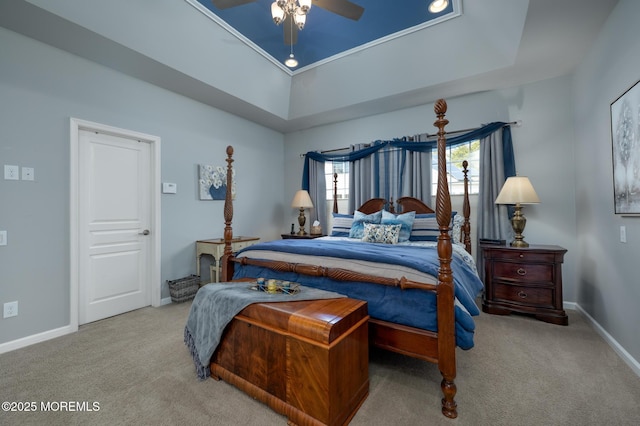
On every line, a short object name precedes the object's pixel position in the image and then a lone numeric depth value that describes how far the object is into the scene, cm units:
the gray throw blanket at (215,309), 182
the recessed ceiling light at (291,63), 317
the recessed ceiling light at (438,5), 250
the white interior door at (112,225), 293
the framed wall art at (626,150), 198
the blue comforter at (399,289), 173
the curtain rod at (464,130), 351
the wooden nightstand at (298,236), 469
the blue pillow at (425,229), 342
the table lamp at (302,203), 478
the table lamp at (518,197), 305
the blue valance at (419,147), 352
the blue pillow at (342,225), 407
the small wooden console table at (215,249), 367
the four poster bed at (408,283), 164
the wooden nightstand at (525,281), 287
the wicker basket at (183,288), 353
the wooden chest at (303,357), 142
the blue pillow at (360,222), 372
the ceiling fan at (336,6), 223
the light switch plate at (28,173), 248
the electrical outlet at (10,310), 237
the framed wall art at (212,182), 399
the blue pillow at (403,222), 344
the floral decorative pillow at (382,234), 323
